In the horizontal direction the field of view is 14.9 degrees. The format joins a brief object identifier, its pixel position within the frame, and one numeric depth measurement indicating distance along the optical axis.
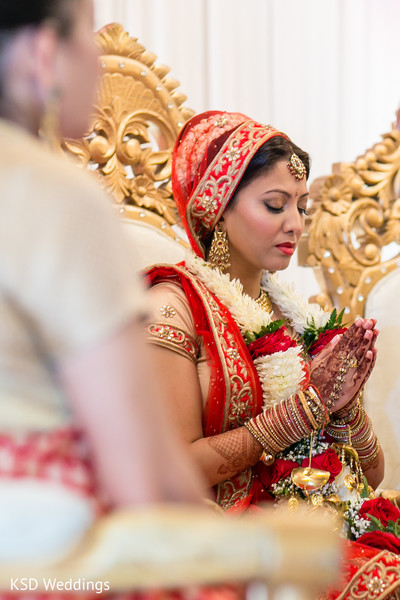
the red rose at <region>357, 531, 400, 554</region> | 1.86
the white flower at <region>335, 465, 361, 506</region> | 1.99
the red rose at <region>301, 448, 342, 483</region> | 1.98
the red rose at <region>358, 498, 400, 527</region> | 1.93
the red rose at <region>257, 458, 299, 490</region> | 1.98
